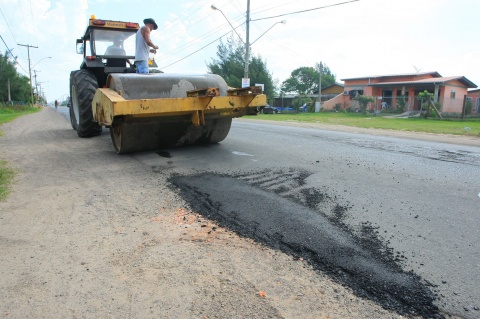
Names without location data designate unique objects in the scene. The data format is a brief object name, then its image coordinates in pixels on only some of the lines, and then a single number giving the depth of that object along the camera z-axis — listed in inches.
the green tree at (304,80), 2997.5
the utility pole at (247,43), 1036.4
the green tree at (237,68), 1718.8
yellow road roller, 215.9
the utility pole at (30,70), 2390.5
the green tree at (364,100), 1250.6
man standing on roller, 281.7
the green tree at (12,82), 2169.4
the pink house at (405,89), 1222.9
